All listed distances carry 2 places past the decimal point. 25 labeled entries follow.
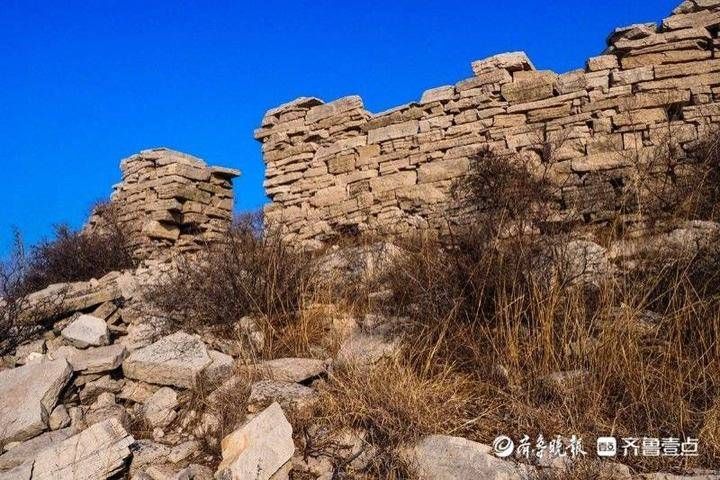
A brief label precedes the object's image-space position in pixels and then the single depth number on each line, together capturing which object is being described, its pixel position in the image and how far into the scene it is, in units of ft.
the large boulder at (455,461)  7.07
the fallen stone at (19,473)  7.75
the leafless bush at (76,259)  25.48
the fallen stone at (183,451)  8.23
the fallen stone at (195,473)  7.50
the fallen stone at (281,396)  9.04
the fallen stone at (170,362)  10.20
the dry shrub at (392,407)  7.88
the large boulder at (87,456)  7.79
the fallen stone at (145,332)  13.08
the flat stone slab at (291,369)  9.96
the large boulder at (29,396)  9.12
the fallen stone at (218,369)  10.10
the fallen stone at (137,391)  10.42
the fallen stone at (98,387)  10.45
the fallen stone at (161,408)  9.44
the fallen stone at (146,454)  8.17
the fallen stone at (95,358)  10.95
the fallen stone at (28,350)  13.04
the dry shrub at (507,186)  16.80
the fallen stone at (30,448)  8.32
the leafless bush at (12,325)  13.64
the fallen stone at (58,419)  9.45
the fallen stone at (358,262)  14.87
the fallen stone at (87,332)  12.67
